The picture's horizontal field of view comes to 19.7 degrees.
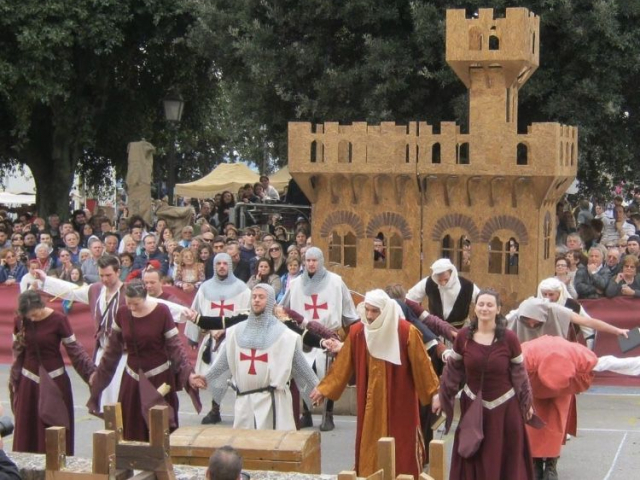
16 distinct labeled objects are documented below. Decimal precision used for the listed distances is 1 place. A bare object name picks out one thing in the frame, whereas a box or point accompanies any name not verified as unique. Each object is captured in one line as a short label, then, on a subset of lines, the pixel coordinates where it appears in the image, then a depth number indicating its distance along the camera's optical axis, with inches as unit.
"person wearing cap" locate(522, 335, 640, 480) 514.8
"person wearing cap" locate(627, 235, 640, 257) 812.5
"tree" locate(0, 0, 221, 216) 1301.1
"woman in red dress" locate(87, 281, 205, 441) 534.1
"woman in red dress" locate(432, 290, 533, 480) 466.2
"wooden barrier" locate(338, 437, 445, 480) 306.2
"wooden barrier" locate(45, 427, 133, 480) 339.8
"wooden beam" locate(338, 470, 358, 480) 302.3
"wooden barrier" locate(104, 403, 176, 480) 346.3
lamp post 1191.9
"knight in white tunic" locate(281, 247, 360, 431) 682.5
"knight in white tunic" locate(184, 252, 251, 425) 688.3
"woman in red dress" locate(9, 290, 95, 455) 539.9
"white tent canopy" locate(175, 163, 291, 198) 1791.3
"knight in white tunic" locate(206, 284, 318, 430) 544.7
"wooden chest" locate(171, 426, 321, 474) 433.3
